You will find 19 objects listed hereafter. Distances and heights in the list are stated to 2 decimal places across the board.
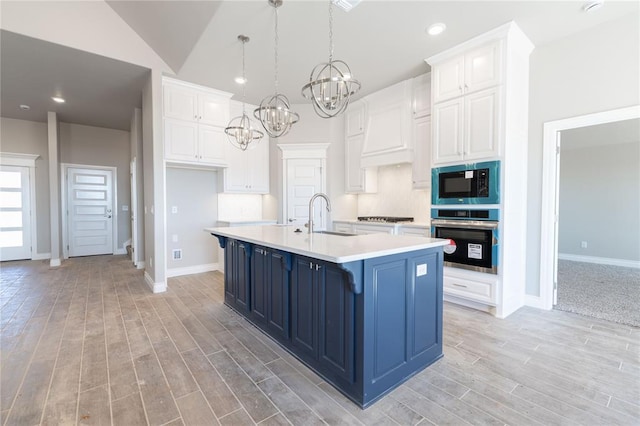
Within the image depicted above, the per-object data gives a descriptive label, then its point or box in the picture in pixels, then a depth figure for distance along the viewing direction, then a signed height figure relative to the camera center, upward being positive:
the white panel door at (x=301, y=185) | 5.35 +0.43
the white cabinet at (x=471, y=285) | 3.10 -0.88
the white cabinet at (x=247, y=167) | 5.20 +0.78
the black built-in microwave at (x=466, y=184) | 3.06 +0.28
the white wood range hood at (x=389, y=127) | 4.23 +1.28
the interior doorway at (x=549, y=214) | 3.24 -0.07
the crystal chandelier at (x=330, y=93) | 2.13 +0.91
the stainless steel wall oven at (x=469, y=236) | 3.08 -0.32
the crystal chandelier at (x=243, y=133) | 3.26 +0.94
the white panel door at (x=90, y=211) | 6.69 -0.07
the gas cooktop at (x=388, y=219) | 4.51 -0.18
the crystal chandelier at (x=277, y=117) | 2.91 +0.95
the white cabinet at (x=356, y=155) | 5.02 +0.96
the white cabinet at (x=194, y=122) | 4.32 +1.37
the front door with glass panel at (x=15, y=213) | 6.01 -0.11
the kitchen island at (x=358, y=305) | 1.74 -0.69
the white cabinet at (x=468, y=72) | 3.04 +1.55
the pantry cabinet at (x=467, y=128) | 3.07 +0.92
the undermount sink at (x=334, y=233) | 2.65 -0.25
